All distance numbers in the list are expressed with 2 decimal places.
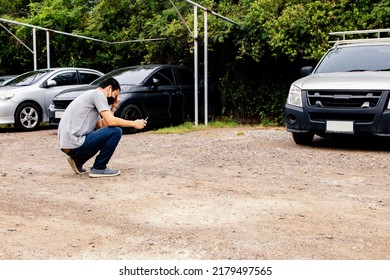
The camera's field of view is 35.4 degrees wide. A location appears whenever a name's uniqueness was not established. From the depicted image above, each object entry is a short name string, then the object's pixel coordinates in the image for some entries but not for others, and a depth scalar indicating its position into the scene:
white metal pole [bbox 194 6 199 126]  13.74
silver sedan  13.53
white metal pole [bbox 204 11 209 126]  13.81
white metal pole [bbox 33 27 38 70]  17.41
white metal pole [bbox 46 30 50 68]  17.40
